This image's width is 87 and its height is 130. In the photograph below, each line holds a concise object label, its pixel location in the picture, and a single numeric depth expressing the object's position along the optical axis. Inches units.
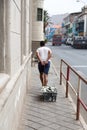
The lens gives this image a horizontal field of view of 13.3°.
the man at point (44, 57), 453.4
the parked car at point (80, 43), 2245.3
